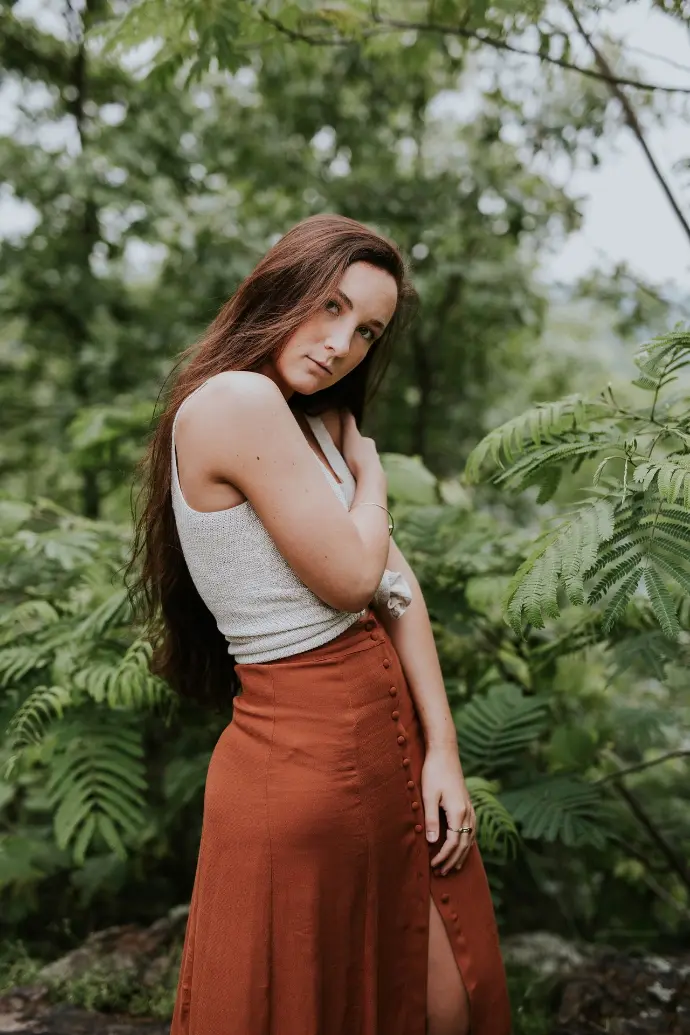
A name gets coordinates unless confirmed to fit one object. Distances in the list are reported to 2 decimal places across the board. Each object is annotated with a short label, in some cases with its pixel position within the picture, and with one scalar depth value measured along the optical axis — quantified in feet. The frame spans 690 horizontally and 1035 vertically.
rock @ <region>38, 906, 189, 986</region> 8.90
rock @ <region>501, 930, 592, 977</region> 9.03
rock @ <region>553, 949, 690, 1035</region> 7.86
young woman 4.74
